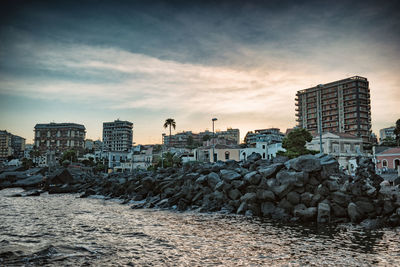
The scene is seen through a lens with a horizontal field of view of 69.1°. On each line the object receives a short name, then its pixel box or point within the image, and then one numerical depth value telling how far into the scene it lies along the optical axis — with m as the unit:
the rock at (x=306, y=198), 18.81
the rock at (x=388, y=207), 16.56
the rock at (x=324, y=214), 17.16
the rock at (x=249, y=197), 21.18
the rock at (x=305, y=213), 17.70
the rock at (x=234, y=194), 23.12
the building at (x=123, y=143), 198.50
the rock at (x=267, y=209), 19.67
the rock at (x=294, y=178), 19.66
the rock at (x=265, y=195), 20.16
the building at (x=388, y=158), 60.16
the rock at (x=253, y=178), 22.61
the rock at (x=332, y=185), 18.84
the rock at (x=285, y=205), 19.23
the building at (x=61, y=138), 190.38
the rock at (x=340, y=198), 17.84
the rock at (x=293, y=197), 19.20
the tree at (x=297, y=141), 50.16
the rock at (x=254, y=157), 33.96
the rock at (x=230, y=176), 24.68
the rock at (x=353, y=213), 16.67
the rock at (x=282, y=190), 19.70
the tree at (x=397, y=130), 85.12
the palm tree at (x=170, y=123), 126.54
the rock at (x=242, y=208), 21.11
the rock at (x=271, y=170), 22.31
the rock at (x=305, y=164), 20.19
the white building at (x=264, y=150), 78.31
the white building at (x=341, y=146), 72.19
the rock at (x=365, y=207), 16.94
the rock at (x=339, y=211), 17.43
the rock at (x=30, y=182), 64.25
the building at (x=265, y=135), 137.51
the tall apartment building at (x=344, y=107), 113.69
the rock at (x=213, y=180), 26.73
